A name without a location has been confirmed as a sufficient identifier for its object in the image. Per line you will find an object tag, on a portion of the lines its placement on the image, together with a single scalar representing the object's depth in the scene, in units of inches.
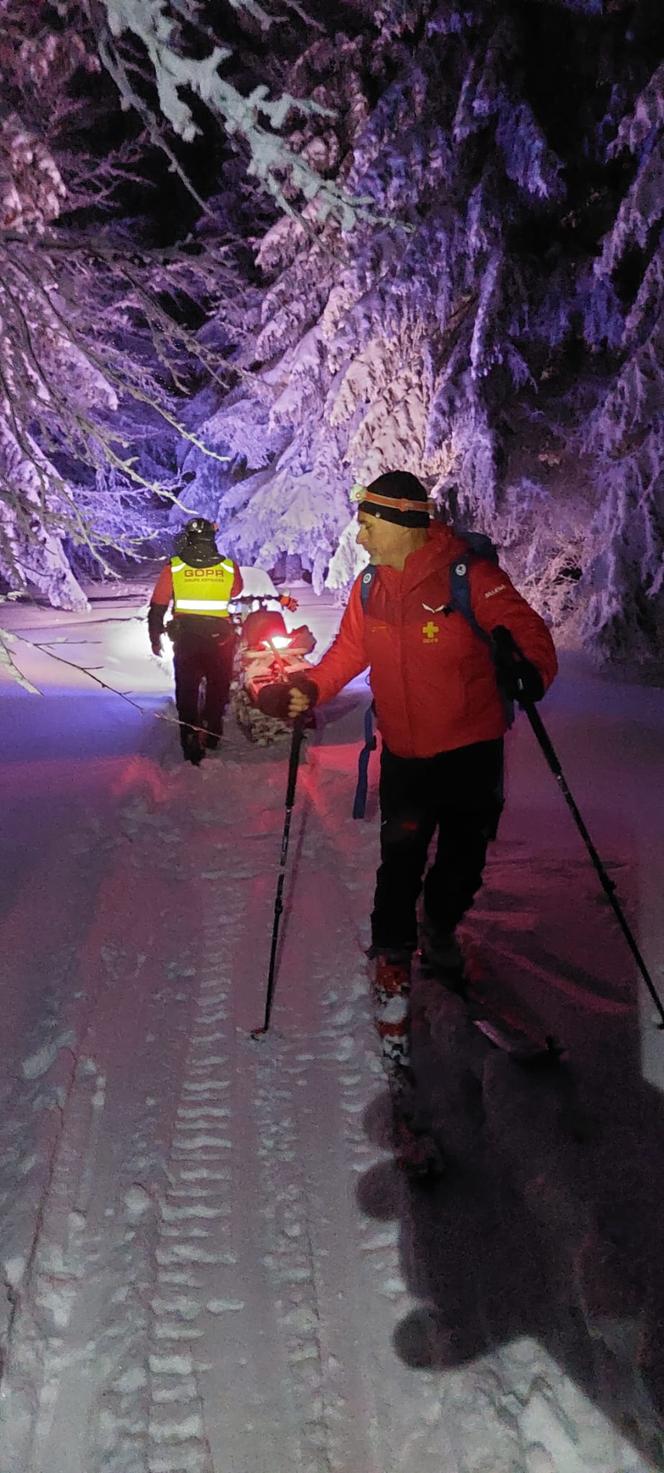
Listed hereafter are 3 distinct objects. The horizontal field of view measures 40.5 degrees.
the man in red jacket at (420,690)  122.5
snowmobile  331.9
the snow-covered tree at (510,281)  418.3
